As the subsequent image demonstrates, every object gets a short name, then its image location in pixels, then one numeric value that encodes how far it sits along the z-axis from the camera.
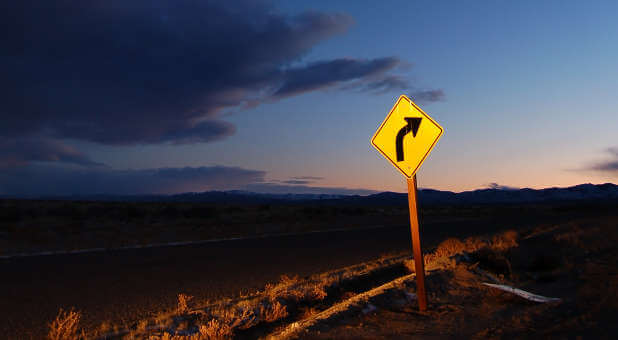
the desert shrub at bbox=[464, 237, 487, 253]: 15.62
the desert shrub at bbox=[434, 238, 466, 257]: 14.72
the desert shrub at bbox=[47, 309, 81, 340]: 6.43
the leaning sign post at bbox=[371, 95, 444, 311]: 7.79
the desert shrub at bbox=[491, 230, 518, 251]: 16.91
